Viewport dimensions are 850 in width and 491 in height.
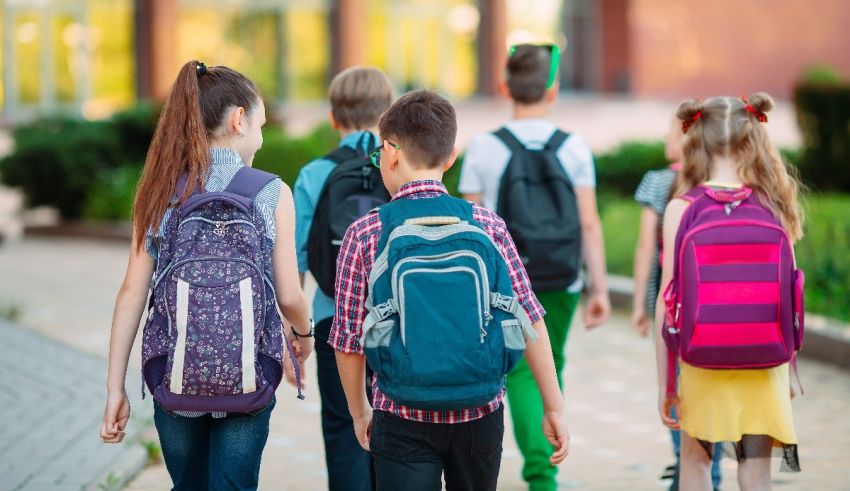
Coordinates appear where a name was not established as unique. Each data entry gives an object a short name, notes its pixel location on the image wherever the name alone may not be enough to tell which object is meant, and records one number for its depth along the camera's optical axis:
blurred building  49.53
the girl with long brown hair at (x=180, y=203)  5.94
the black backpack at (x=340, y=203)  7.58
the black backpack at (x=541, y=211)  8.76
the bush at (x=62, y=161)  28.81
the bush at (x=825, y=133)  25.12
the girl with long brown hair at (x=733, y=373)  7.12
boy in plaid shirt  5.61
